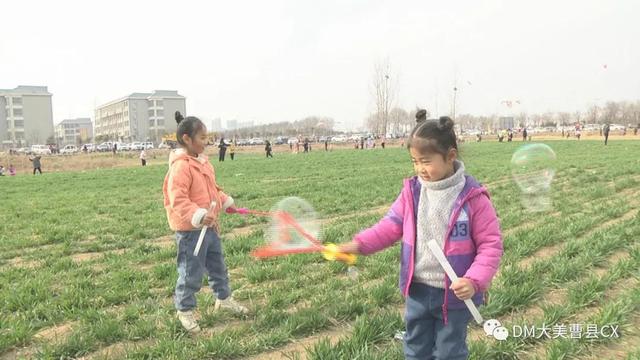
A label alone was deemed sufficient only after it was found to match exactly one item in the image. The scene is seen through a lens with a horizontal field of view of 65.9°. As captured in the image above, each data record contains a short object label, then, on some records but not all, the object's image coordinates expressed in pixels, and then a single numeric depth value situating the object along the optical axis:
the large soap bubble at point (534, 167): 6.41
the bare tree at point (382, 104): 73.44
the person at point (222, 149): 34.91
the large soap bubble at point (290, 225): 3.84
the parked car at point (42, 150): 69.01
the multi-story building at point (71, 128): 165.00
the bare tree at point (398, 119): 94.74
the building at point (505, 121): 153.26
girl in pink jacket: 2.91
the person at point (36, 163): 35.59
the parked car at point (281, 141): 85.92
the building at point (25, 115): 127.69
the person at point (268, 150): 39.28
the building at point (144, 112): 153.00
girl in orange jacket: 4.47
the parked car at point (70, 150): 71.44
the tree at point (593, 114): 123.29
